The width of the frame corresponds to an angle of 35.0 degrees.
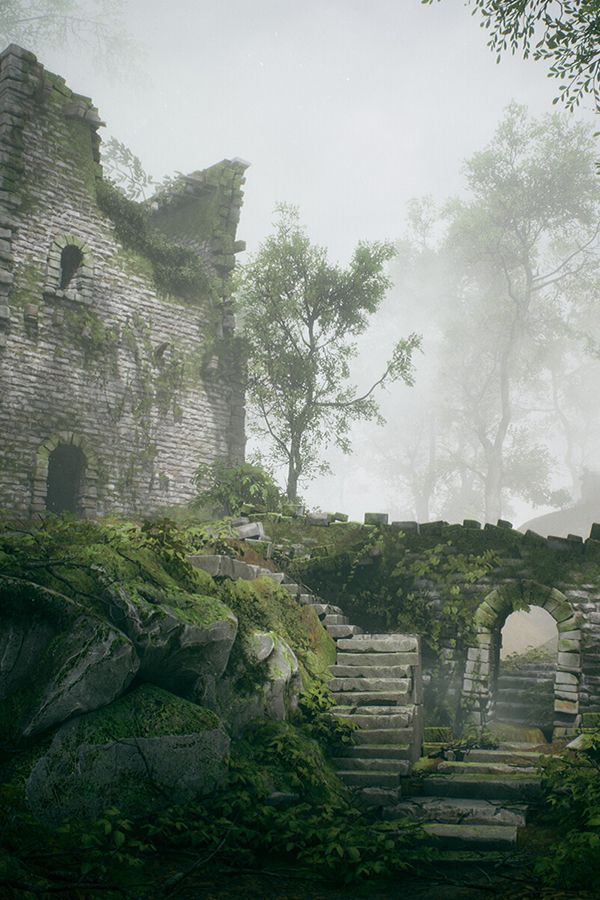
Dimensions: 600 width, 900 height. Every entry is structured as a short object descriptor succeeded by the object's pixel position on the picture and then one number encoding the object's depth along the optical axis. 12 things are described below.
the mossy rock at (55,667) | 6.86
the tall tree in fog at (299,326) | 20.56
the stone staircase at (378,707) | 9.20
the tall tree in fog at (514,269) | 35.66
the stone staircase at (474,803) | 7.72
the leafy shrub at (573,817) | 6.41
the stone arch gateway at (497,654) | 12.77
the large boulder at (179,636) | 7.74
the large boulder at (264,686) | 8.89
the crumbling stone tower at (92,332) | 16.70
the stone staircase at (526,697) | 14.89
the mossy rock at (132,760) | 6.65
